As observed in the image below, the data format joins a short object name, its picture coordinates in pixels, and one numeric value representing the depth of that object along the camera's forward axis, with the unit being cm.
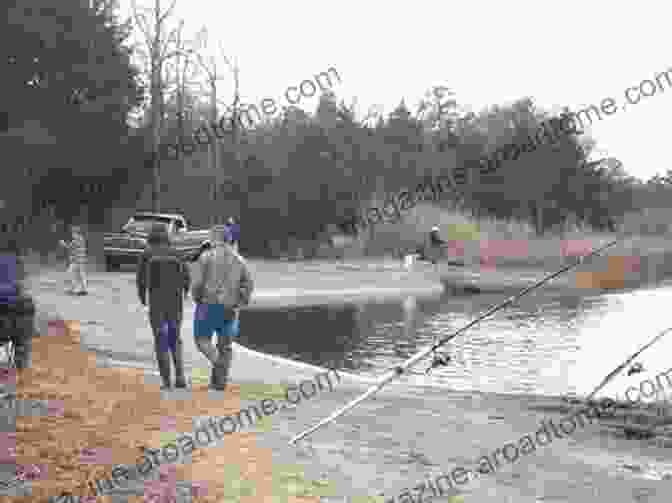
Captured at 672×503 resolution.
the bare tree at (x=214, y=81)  4853
